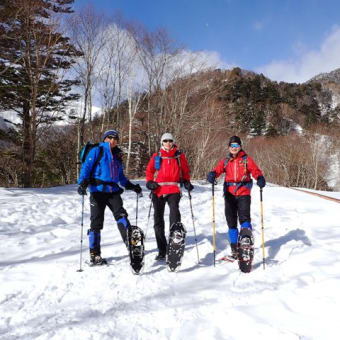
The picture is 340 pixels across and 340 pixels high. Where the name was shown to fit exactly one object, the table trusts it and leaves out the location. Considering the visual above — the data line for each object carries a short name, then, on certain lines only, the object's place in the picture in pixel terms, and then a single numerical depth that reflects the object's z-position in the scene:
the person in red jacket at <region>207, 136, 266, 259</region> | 3.92
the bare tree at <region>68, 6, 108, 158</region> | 15.48
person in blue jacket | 3.77
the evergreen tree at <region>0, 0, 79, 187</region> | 10.32
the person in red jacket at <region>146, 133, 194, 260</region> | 3.89
